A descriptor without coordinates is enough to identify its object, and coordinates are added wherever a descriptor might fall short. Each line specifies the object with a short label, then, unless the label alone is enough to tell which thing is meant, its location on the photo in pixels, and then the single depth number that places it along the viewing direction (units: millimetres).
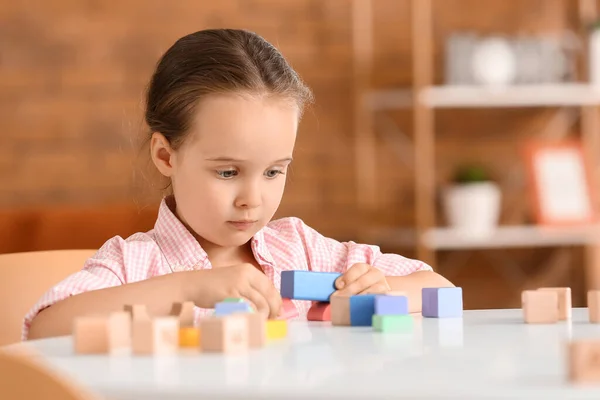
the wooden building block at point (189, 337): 1674
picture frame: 4145
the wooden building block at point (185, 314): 2044
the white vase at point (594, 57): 4139
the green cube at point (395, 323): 1993
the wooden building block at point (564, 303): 2205
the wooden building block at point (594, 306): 2135
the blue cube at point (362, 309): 2160
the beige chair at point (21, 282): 2841
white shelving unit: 4073
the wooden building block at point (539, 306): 2141
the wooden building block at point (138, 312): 1895
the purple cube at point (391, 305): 2076
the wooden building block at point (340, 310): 2199
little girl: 2594
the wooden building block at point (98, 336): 1642
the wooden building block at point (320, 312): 2408
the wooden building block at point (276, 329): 1833
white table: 1123
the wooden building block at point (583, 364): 1166
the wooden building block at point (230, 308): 1914
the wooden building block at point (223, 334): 1591
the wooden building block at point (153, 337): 1592
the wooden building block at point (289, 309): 2558
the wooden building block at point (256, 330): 1670
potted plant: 4064
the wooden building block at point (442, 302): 2338
